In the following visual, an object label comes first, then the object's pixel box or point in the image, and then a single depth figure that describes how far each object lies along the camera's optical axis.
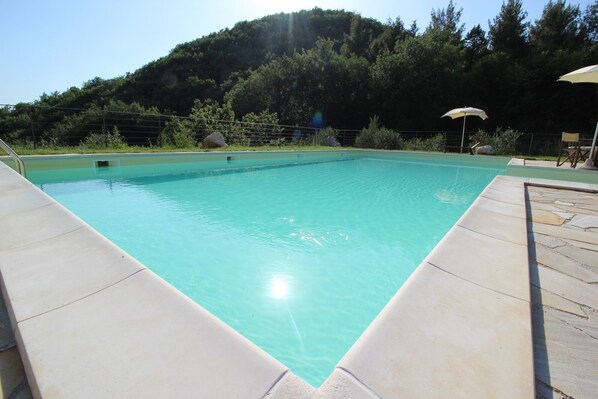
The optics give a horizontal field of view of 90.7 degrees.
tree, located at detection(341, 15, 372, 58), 21.23
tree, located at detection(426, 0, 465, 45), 20.44
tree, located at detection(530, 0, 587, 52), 17.45
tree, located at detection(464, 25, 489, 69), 18.92
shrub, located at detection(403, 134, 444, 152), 11.84
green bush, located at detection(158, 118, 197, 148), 8.81
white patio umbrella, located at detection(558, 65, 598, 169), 4.87
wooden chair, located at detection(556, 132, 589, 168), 5.56
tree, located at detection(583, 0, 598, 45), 17.55
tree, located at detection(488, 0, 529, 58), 18.45
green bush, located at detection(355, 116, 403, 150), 13.13
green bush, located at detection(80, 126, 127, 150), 7.57
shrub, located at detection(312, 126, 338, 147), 13.32
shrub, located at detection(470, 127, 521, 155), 10.70
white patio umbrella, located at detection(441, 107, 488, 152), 9.58
